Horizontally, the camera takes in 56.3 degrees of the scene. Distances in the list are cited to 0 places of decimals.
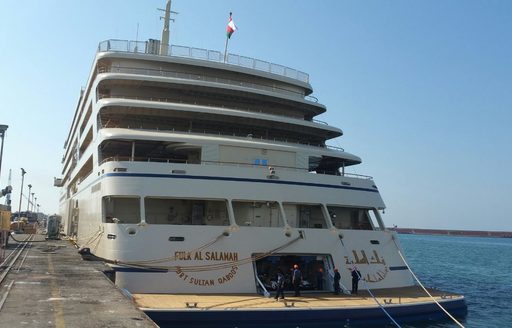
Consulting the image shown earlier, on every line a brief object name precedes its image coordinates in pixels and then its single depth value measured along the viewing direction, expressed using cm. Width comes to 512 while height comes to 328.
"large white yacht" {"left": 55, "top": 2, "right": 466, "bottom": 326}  1596
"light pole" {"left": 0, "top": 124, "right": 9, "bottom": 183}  2598
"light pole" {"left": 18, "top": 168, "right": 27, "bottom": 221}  6008
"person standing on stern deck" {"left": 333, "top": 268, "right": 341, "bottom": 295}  1697
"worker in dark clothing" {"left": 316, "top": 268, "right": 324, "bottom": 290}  1777
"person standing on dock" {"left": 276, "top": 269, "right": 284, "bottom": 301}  1559
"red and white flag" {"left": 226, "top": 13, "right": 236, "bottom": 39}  2692
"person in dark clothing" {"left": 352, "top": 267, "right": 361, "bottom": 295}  1720
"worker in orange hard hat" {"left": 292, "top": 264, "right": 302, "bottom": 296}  1623
